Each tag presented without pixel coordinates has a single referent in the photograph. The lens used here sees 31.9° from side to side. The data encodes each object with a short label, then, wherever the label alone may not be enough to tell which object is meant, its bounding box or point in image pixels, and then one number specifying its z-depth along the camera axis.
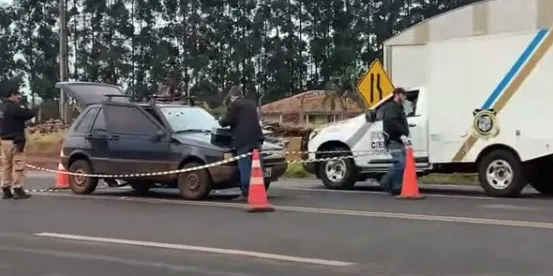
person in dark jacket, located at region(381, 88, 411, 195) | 15.38
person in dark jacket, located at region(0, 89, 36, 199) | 15.15
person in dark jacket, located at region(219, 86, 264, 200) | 14.27
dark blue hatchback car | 14.65
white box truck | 15.20
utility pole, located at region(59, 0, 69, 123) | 35.06
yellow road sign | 20.42
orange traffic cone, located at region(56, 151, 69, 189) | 17.24
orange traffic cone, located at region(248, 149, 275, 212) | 12.99
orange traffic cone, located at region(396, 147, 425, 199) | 14.65
